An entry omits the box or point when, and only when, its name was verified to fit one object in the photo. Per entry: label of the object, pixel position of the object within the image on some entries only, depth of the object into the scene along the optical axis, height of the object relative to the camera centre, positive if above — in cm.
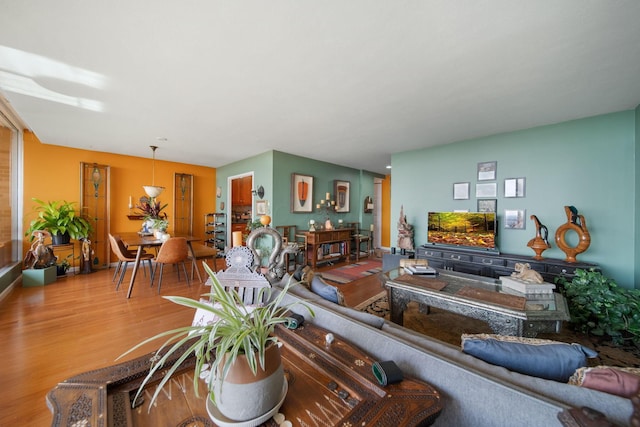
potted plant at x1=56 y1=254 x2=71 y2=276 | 402 -101
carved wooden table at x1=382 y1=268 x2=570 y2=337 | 166 -71
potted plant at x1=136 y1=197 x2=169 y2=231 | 408 -8
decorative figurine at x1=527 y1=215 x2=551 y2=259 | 304 -35
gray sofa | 65 -55
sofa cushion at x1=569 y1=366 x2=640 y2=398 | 67 -50
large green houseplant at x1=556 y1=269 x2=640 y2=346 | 212 -88
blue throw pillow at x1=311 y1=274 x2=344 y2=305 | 157 -55
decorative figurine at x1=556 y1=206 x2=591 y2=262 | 274 -22
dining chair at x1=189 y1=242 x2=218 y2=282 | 464 -87
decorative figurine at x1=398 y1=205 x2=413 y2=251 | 431 -41
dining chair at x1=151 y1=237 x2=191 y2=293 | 337 -61
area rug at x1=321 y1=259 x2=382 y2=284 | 426 -122
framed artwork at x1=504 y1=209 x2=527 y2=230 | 340 -8
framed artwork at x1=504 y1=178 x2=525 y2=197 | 339 +39
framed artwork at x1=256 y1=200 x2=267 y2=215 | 484 +7
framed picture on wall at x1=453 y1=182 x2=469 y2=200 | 386 +38
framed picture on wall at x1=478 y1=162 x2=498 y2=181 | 361 +67
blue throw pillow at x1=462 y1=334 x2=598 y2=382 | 86 -53
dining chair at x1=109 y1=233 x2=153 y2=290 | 342 -65
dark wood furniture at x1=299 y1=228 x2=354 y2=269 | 490 -76
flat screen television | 351 -27
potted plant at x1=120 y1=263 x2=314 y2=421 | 66 -45
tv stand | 282 -68
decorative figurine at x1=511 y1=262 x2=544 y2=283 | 208 -56
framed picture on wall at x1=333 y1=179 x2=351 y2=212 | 597 +46
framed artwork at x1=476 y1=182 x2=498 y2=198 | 361 +37
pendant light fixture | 411 +34
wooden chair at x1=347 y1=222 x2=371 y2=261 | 593 -72
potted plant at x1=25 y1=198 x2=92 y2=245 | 389 -25
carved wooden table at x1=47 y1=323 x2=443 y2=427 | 66 -59
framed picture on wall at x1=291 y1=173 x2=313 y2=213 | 502 +40
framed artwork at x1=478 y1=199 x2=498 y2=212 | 361 +13
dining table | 329 -48
